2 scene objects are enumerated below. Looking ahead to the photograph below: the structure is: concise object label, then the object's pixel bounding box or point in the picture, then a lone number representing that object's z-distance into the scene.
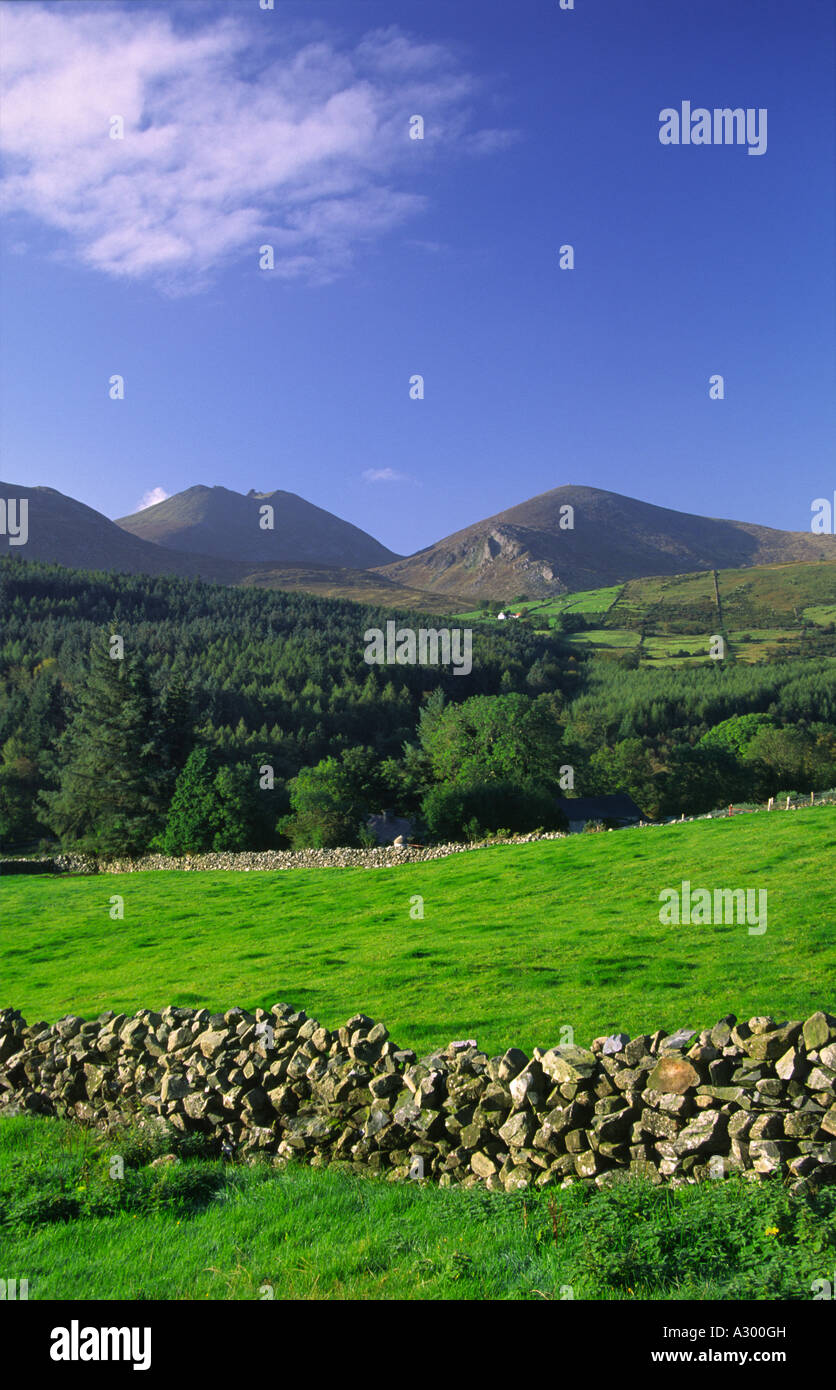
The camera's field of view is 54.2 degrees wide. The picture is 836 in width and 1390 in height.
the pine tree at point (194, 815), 55.06
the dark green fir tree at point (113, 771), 61.86
